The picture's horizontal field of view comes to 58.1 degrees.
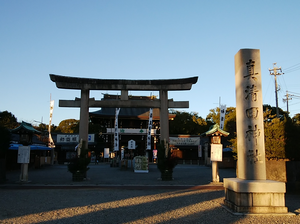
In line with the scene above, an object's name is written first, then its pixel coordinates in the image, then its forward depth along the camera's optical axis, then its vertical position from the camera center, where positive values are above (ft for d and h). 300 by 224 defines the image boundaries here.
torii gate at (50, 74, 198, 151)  51.26 +11.06
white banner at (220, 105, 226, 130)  96.37 +11.93
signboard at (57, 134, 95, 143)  123.03 +2.93
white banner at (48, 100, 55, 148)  96.68 +8.59
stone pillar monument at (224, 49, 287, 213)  20.35 -0.43
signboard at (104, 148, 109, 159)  110.23 -2.70
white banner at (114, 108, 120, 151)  95.45 +2.14
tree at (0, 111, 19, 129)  111.13 +11.32
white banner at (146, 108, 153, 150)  102.33 +4.66
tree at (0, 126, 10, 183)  44.11 -0.05
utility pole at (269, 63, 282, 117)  118.11 +33.61
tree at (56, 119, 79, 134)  168.89 +12.69
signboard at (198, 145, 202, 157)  113.62 -1.29
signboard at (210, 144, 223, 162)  45.96 -0.83
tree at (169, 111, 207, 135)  140.67 +11.26
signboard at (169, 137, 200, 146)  125.39 +2.71
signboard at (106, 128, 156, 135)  123.13 +6.98
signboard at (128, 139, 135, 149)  78.23 +0.47
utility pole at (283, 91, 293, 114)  134.60 +24.31
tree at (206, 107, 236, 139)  121.70 +14.13
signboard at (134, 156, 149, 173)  67.60 -4.43
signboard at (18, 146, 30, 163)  44.93 -1.51
